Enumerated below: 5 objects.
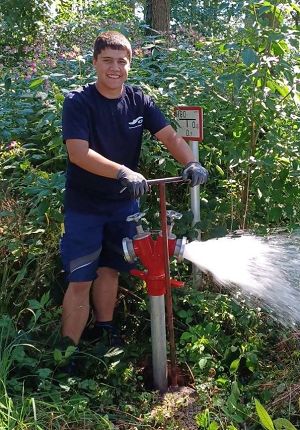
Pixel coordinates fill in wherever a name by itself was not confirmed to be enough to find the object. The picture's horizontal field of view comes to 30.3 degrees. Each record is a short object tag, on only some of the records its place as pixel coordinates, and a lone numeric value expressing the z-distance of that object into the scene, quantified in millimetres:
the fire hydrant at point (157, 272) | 2557
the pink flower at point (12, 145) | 3414
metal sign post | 3188
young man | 2564
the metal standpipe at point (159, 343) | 2676
